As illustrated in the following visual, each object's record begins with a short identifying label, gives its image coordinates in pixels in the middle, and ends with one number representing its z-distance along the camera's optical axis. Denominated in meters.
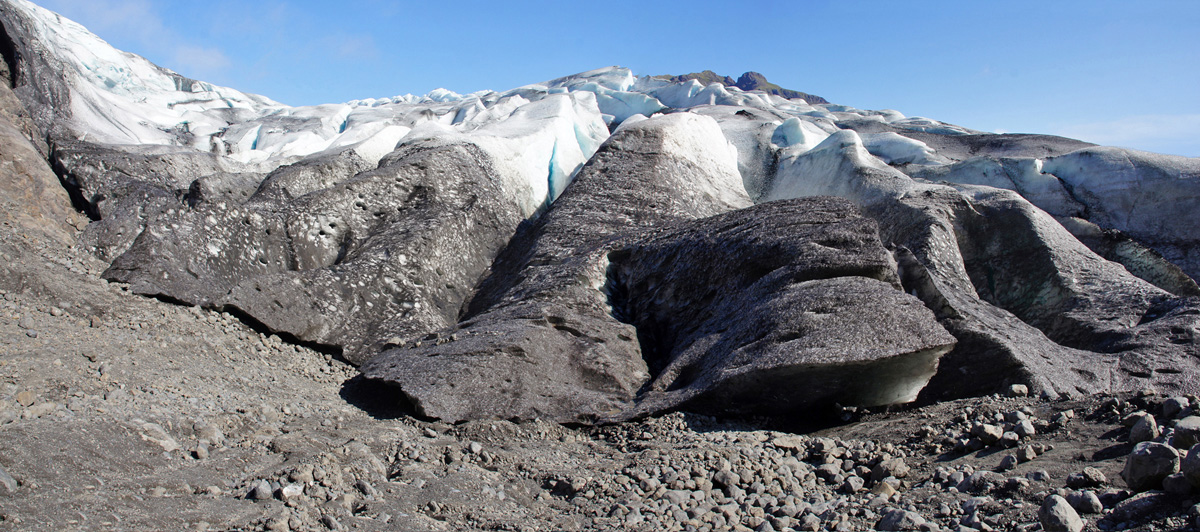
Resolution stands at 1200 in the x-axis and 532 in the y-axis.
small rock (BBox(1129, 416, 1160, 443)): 3.76
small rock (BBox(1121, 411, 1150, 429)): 4.10
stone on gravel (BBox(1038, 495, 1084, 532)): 2.86
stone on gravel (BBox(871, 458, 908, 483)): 4.09
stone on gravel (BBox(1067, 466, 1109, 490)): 3.34
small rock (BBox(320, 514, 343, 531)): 3.46
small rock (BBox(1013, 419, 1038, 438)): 4.38
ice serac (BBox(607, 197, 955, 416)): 5.45
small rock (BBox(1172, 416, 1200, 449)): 3.39
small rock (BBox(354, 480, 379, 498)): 3.92
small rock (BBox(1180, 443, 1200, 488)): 2.87
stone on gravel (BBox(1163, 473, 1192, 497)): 2.90
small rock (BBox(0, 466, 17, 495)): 3.13
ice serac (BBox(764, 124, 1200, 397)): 6.45
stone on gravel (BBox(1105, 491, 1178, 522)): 2.92
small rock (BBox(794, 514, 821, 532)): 3.48
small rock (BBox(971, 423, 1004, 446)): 4.34
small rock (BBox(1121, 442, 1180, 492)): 3.05
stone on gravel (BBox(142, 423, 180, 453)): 4.12
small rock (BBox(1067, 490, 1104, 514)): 3.05
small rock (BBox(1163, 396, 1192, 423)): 4.08
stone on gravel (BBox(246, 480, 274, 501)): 3.64
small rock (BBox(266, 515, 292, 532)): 3.31
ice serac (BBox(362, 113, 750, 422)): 5.99
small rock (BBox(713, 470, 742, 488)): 4.18
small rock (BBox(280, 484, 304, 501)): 3.63
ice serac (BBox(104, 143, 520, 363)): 7.33
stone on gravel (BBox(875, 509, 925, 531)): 3.22
